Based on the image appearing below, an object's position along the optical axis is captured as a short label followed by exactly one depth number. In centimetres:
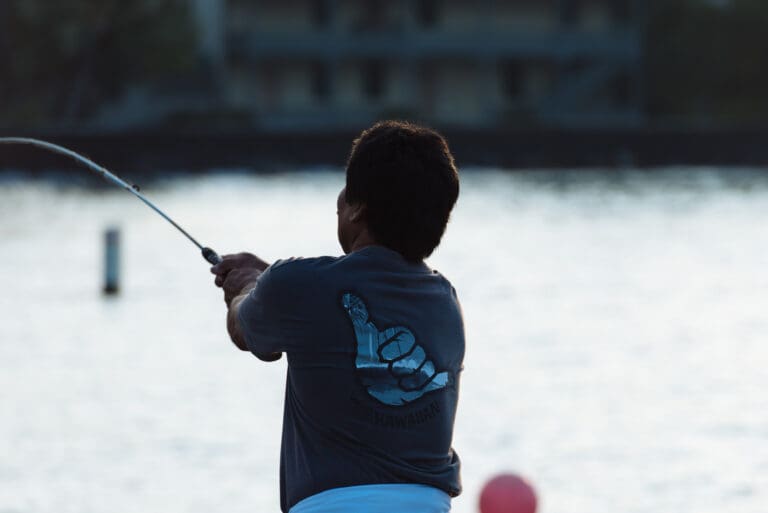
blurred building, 11248
